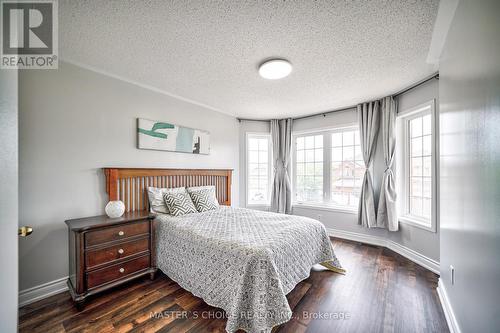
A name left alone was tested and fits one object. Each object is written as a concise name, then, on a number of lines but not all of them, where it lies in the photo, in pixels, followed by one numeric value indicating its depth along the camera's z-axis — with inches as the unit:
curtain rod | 97.5
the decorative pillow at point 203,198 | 112.8
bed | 58.4
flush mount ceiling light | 81.6
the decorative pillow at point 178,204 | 99.8
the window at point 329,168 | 145.9
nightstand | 70.3
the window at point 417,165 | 102.7
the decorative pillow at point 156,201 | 102.0
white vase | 83.5
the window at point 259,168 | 174.6
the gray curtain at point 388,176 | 119.8
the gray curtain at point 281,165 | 166.6
